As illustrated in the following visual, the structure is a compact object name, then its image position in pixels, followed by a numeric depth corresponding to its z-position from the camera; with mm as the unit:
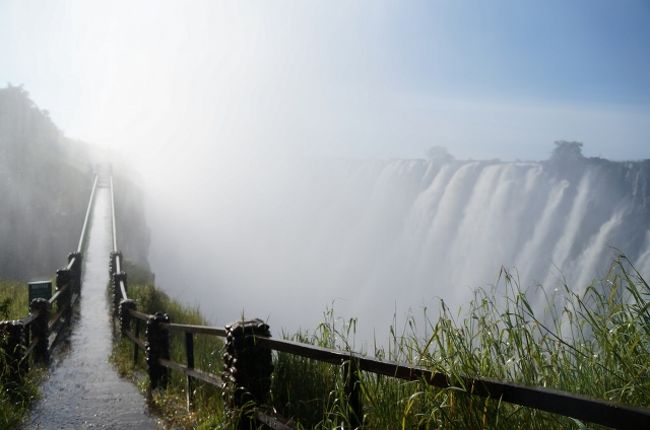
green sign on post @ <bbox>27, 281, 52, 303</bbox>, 12070
